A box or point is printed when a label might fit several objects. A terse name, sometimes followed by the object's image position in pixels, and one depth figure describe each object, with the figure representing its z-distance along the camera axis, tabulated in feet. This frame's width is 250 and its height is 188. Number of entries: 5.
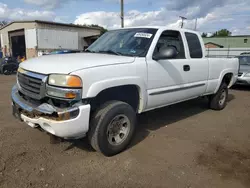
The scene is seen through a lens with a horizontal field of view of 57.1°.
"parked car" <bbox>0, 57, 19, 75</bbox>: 48.65
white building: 77.87
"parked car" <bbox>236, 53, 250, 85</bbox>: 31.32
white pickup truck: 9.27
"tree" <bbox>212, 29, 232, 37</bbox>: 283.59
